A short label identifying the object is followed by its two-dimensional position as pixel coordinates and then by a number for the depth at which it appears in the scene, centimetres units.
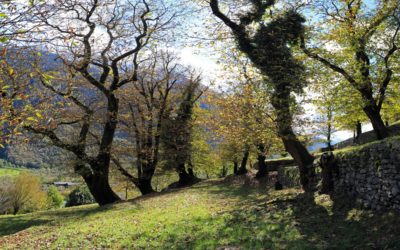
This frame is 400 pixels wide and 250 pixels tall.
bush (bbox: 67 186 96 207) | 5258
